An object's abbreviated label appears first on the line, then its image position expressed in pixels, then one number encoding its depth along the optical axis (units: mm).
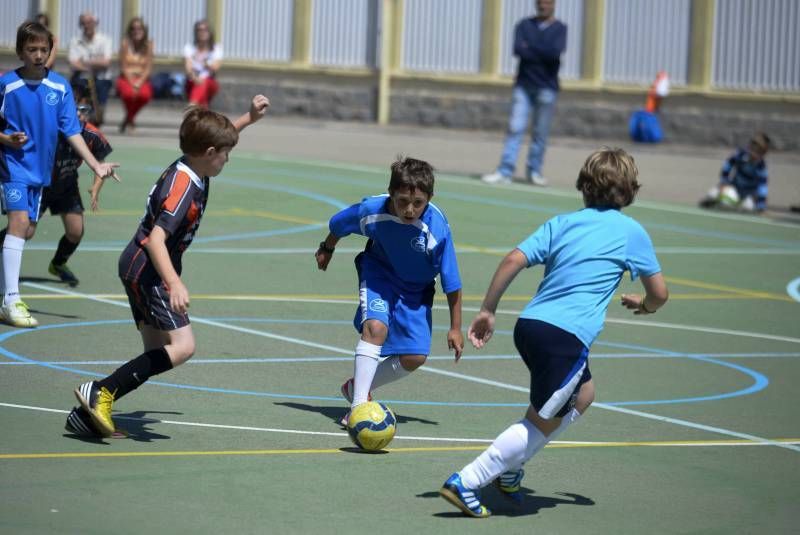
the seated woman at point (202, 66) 26734
